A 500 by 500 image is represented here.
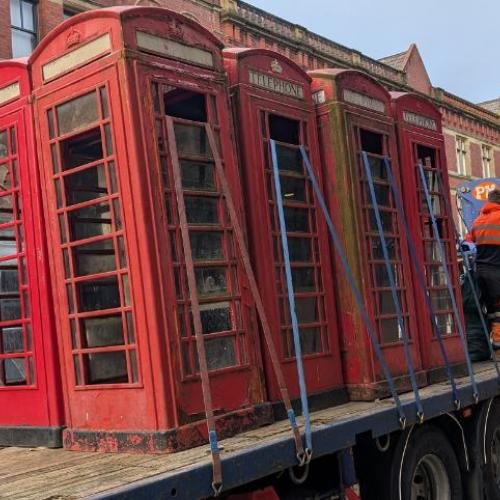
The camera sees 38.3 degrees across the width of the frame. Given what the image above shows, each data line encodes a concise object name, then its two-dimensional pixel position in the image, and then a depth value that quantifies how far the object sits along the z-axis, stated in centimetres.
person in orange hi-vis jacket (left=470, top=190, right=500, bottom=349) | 680
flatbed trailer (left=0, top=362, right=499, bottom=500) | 288
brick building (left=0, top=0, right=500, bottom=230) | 1703
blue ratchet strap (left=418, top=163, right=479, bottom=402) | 559
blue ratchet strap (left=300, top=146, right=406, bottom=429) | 442
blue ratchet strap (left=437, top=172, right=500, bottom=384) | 609
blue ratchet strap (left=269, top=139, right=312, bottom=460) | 365
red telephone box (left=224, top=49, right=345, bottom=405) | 448
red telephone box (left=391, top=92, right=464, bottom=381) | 572
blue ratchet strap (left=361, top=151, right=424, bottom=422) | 464
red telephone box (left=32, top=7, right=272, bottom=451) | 367
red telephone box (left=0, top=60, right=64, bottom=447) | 412
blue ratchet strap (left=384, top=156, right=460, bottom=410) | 525
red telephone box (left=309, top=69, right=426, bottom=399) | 499
